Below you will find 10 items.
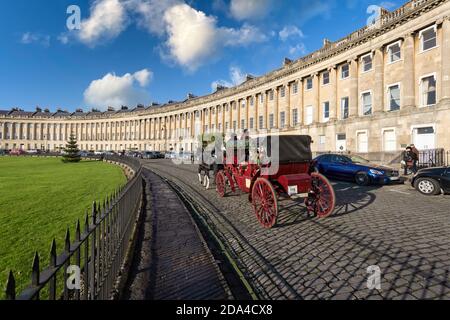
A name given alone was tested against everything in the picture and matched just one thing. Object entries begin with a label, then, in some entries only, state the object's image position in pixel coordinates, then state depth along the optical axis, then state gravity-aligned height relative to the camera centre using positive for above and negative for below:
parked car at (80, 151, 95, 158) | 52.72 +1.14
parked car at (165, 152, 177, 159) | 49.97 +1.25
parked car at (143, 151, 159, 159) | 52.84 +1.27
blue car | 13.45 -0.40
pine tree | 40.50 +0.87
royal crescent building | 21.61 +8.78
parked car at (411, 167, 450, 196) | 10.50 -0.73
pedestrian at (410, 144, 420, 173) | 15.66 +0.30
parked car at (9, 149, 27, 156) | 77.82 +2.32
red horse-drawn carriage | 7.04 -0.48
